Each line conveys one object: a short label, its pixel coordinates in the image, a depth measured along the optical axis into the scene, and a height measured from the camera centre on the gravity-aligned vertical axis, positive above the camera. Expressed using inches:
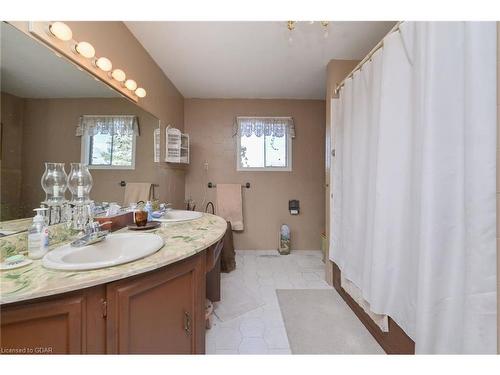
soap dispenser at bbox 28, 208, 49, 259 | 31.9 -8.5
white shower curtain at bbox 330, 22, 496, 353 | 28.7 +0.4
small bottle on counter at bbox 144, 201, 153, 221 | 62.9 -7.3
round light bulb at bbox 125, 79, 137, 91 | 61.4 +30.2
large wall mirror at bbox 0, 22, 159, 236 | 33.4 +11.7
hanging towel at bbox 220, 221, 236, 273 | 98.1 -34.3
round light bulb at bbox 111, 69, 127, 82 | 56.4 +30.2
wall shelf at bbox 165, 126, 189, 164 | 94.7 +18.5
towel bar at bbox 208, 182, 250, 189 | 124.3 +0.8
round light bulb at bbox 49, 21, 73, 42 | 39.5 +29.8
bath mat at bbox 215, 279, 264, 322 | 68.0 -41.4
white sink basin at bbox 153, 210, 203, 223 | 67.6 -10.3
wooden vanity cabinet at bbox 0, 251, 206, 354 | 23.4 -17.7
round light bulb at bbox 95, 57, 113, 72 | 51.3 +30.2
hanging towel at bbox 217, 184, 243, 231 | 120.6 -10.5
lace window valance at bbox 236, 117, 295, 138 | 123.0 +36.4
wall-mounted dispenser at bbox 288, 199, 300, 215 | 122.1 -11.9
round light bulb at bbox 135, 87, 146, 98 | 66.2 +30.0
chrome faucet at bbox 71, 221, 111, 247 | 36.8 -9.7
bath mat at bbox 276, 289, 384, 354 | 54.1 -41.5
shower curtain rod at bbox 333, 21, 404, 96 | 46.0 +36.5
